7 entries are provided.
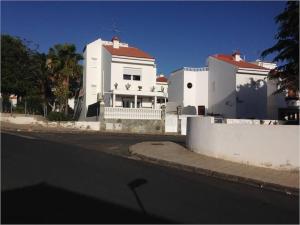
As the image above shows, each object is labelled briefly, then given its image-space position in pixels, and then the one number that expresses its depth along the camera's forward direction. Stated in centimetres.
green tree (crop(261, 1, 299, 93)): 1186
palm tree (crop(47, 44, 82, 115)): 2481
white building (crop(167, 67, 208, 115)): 2707
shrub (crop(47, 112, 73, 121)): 2077
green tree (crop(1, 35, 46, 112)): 2369
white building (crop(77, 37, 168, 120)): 2423
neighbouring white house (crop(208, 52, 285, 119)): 2451
